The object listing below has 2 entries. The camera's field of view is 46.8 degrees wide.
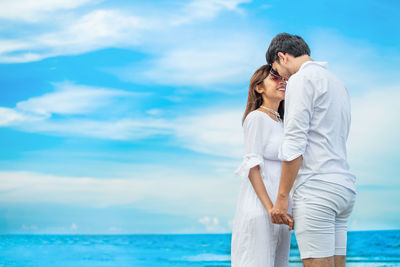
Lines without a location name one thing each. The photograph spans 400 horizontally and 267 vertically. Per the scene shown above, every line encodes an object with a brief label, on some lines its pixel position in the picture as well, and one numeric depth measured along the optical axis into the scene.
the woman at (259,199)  2.12
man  1.82
